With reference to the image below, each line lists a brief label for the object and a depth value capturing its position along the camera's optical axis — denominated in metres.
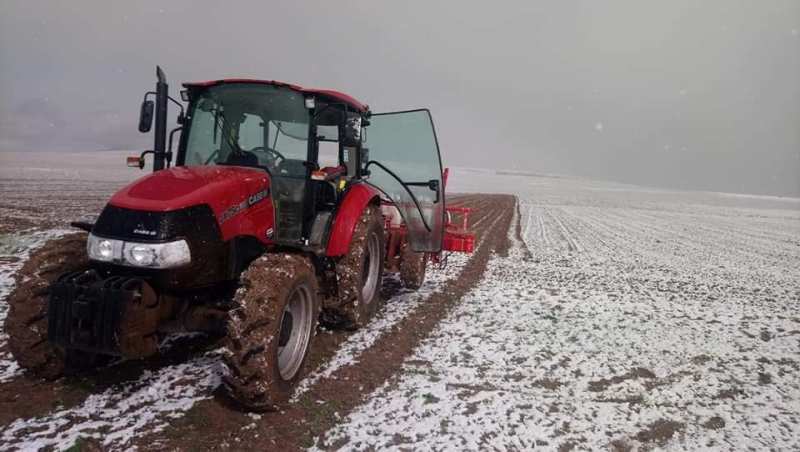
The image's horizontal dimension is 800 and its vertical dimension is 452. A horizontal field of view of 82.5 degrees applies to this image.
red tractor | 2.74
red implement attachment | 6.86
